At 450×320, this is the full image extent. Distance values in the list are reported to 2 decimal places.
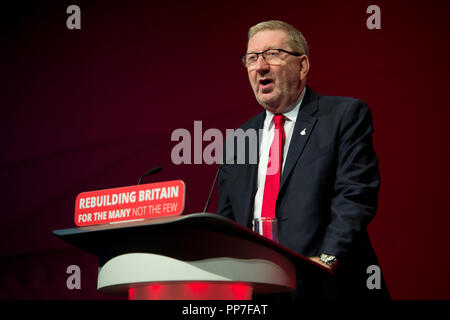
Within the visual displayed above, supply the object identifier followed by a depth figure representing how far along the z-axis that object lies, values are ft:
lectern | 12.08
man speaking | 13.36
